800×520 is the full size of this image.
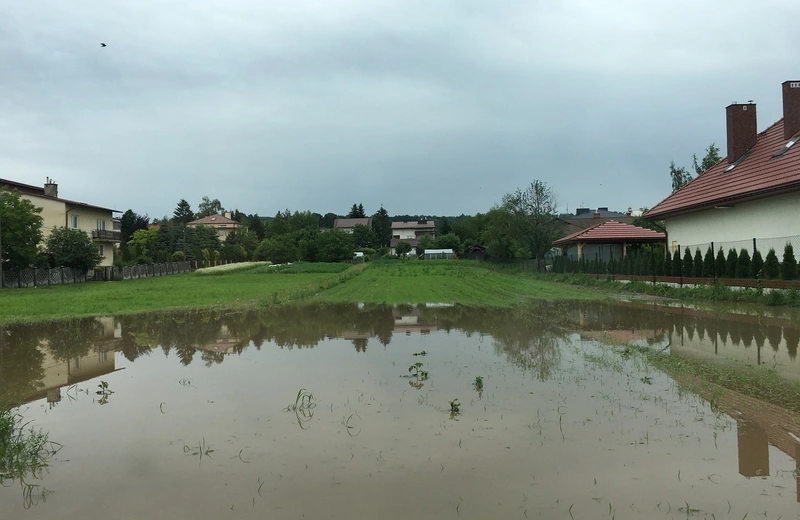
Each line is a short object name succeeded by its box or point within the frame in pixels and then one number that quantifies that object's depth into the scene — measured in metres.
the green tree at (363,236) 105.38
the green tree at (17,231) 35.94
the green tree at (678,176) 41.03
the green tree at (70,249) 41.81
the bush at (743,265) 20.34
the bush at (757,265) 19.64
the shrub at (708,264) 22.64
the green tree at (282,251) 82.19
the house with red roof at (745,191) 19.80
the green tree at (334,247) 78.75
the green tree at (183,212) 133.06
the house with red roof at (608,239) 40.53
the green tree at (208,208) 131.38
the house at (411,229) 127.06
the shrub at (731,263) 21.13
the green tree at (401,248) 91.50
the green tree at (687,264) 24.33
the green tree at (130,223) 98.04
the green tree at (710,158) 38.66
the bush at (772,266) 18.80
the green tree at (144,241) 76.75
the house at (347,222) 137.12
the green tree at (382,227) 120.06
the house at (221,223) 117.12
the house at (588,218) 79.79
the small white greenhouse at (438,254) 87.25
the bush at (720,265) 21.84
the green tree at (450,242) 91.38
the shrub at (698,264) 23.56
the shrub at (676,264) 25.42
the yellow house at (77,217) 46.75
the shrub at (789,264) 17.98
